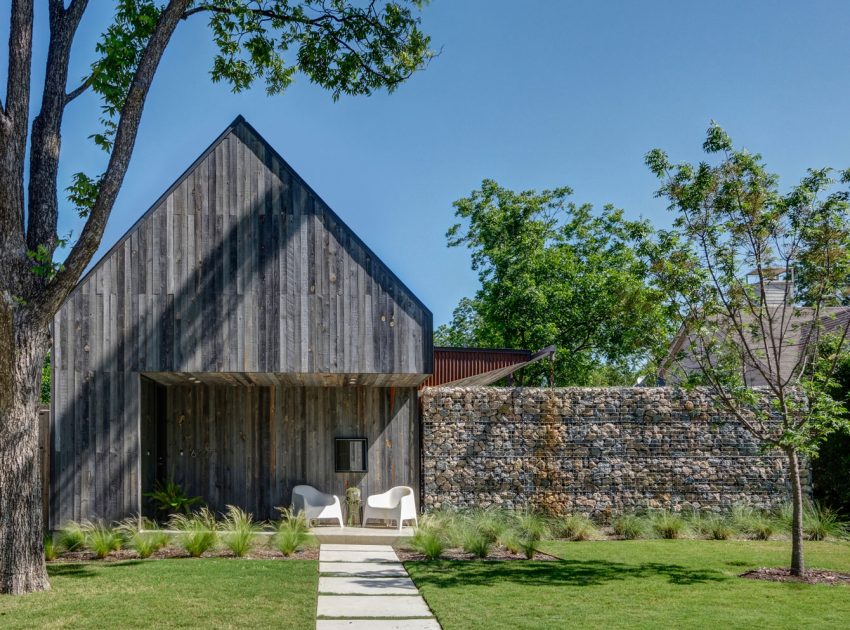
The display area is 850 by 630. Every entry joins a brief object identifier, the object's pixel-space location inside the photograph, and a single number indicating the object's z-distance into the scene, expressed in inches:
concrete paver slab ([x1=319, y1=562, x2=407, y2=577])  375.6
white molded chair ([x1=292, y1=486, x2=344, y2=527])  507.5
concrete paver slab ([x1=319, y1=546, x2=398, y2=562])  415.7
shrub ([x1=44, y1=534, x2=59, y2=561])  403.2
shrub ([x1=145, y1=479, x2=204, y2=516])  516.4
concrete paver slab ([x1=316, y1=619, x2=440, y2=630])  272.2
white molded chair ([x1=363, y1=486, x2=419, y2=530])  497.4
